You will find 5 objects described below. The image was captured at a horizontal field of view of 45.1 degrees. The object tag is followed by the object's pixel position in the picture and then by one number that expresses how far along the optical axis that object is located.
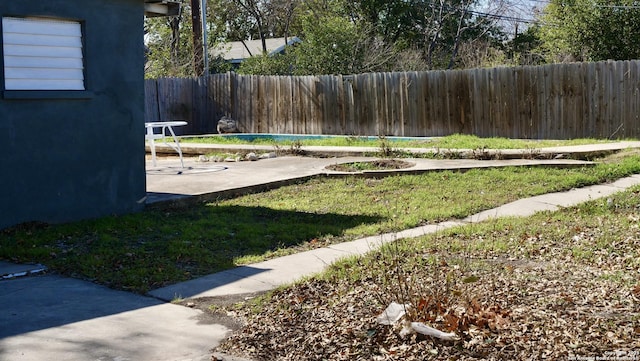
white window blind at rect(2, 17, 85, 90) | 8.70
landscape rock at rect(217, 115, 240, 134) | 23.83
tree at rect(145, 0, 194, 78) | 33.31
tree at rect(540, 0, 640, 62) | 24.25
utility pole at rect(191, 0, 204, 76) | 29.34
